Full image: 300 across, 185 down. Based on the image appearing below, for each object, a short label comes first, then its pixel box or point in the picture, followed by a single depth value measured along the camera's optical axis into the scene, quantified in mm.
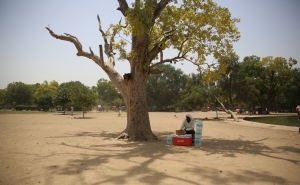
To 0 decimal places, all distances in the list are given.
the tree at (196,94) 32750
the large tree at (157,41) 11688
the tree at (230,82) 35531
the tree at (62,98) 45938
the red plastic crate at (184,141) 9836
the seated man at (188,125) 10280
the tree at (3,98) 86812
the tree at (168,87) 77875
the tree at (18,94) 82375
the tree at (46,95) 62969
